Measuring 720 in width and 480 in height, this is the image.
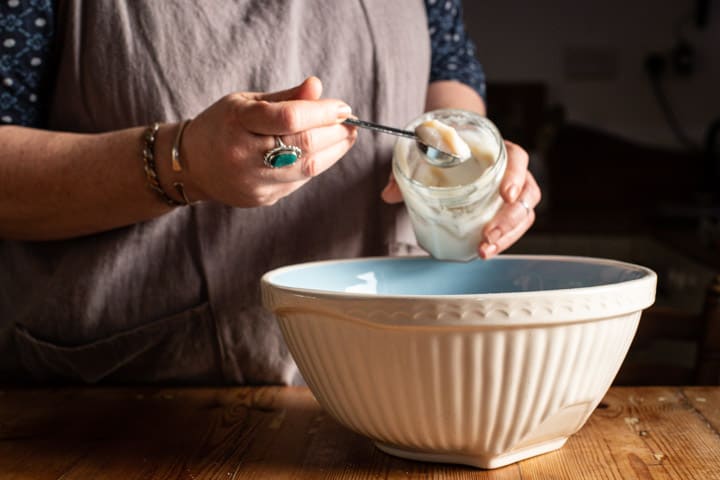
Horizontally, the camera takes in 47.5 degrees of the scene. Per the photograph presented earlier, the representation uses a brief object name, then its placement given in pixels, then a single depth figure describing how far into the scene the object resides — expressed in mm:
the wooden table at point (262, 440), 574
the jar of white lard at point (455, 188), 696
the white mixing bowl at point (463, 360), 506
